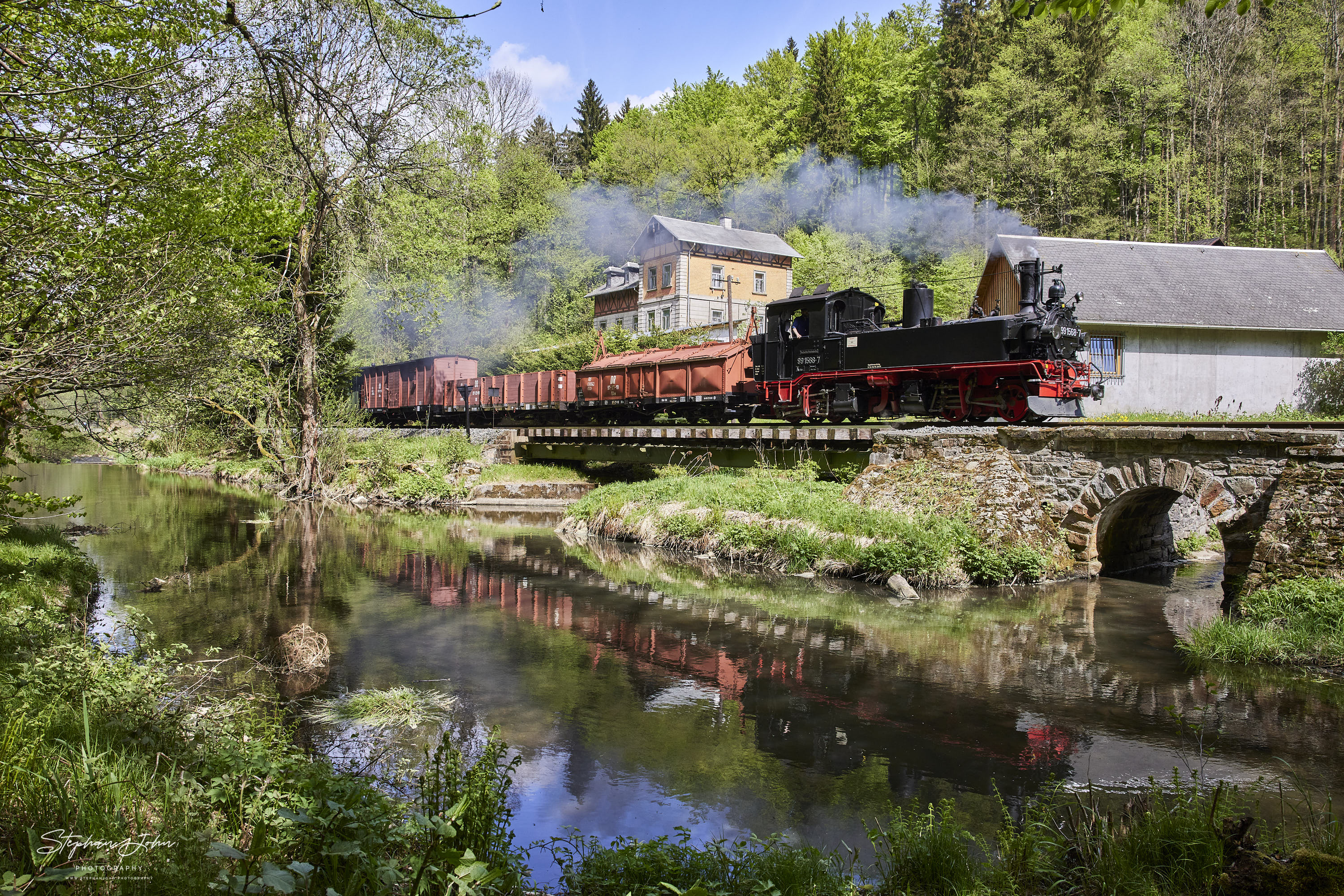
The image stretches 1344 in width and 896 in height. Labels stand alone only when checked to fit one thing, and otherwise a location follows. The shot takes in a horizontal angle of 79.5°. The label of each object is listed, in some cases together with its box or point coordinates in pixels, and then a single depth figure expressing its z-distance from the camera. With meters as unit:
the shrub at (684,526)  15.41
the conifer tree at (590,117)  67.12
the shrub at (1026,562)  12.22
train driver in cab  18.22
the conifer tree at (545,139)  67.62
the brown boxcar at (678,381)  20.75
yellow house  45.00
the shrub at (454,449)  25.73
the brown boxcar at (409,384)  31.77
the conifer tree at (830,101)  52.50
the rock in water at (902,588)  11.72
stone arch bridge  9.02
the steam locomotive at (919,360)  14.33
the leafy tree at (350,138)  19.31
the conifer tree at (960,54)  46.81
